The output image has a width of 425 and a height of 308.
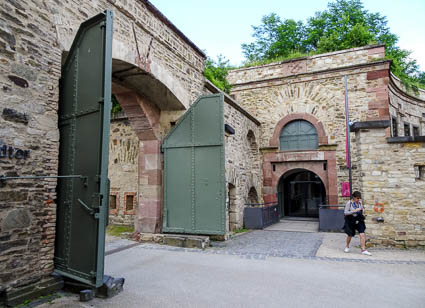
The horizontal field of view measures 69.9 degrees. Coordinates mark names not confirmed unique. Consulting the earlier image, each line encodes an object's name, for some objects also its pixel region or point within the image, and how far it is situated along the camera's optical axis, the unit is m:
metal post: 10.94
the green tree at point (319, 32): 18.61
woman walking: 6.20
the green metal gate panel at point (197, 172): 6.99
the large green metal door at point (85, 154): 3.63
